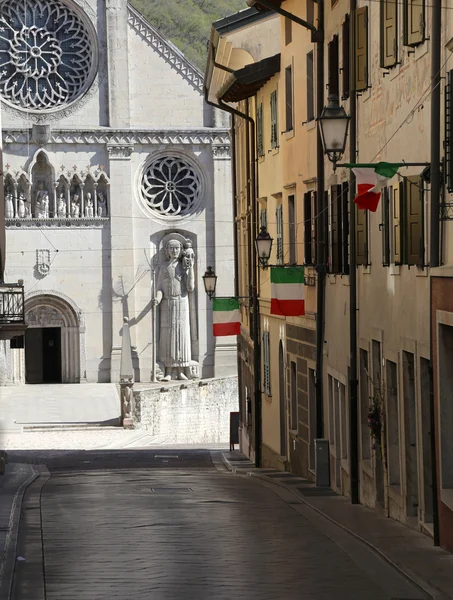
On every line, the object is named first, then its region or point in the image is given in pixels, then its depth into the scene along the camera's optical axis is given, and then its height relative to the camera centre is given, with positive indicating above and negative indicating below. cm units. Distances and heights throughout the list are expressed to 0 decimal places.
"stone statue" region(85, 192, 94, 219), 5522 +256
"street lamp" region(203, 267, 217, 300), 3266 -36
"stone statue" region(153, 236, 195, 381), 5516 -169
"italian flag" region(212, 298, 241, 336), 3238 -119
